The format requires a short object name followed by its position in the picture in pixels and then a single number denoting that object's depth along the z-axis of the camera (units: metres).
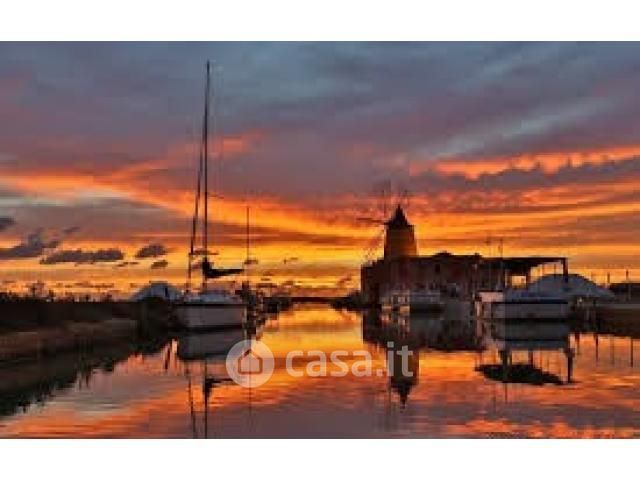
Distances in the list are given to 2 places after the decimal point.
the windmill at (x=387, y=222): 150.75
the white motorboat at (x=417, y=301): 90.81
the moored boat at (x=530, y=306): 67.75
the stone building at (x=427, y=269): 106.75
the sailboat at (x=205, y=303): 55.16
